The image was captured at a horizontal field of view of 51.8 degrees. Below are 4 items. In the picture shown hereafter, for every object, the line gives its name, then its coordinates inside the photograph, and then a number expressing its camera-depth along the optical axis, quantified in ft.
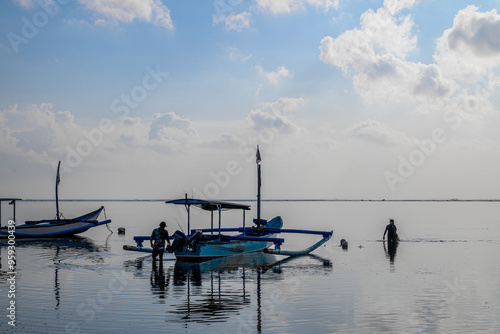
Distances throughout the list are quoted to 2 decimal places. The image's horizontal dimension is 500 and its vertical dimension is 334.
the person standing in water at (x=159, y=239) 86.07
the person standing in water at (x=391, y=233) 122.72
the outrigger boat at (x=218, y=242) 83.56
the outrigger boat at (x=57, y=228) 133.28
